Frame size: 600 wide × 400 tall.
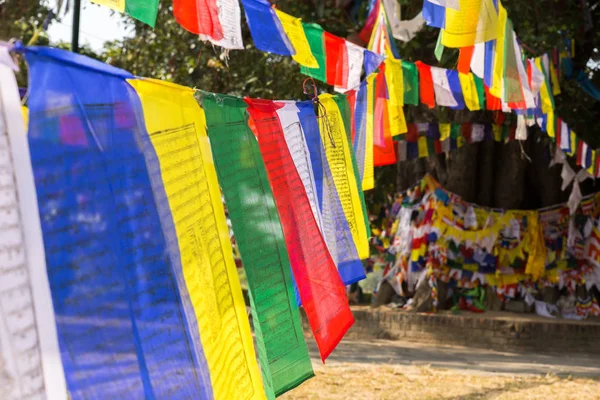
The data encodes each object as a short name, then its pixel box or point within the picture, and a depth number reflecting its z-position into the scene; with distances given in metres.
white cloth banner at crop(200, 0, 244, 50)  4.15
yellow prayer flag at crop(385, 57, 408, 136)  6.71
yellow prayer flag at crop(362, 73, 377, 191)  5.91
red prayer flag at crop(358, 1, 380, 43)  8.23
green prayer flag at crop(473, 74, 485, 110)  8.30
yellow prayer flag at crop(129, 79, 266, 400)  2.39
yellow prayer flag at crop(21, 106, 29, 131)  2.23
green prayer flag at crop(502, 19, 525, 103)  6.60
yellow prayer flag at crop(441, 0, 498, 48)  5.18
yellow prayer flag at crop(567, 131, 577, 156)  10.43
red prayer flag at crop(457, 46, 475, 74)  6.94
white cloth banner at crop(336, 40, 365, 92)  6.22
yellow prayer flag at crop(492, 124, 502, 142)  12.35
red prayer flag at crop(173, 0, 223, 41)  3.91
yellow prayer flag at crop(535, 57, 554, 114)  8.82
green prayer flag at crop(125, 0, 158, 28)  3.17
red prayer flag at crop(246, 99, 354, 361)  3.47
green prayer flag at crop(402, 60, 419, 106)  7.12
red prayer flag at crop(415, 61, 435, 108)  7.43
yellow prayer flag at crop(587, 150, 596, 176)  11.29
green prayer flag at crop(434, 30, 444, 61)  5.96
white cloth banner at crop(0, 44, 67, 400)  1.66
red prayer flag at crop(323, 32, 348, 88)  5.95
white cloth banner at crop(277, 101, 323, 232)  3.84
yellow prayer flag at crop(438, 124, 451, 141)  11.58
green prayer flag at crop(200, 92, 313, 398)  2.97
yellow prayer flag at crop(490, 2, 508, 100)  6.19
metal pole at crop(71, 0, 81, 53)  5.34
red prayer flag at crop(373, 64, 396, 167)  6.62
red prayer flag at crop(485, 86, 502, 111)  8.80
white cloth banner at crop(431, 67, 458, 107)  7.58
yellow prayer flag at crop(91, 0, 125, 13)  2.93
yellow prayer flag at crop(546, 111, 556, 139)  9.30
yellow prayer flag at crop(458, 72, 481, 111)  7.98
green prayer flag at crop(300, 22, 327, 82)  5.59
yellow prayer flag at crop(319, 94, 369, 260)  4.66
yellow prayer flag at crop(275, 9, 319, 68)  5.05
